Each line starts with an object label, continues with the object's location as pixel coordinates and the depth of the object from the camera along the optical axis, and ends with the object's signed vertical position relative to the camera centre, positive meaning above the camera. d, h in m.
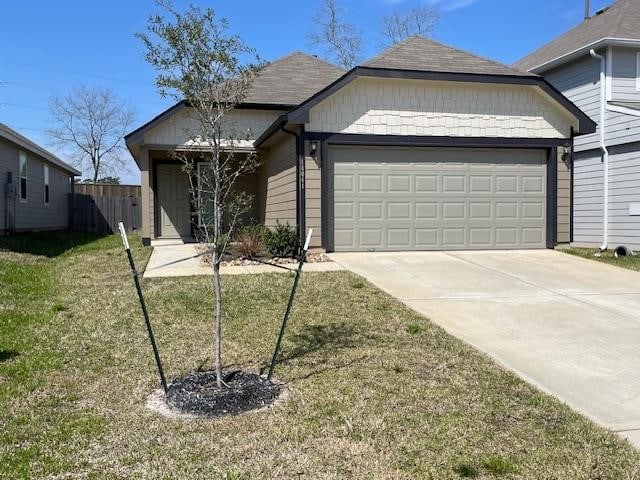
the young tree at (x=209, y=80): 4.11 +1.03
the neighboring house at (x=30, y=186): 16.11 +0.97
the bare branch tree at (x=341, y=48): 31.97 +9.51
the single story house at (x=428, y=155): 11.35 +1.29
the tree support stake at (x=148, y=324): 3.94 -0.78
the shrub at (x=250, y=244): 11.07 -0.56
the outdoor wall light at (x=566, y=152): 12.26 +1.42
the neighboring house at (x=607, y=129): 12.84 +2.05
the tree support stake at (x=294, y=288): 4.40 -0.56
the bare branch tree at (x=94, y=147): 45.34 +5.46
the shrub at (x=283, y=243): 11.09 -0.52
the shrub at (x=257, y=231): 11.60 -0.32
